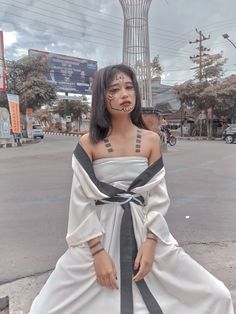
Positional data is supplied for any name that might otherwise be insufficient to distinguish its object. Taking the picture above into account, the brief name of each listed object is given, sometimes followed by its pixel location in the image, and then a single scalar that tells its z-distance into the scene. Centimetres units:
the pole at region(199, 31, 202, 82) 2146
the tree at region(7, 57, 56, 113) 1903
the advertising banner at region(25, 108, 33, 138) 2004
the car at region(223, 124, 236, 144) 1629
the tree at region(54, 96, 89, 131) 3122
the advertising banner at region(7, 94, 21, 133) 1595
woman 111
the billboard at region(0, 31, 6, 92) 1647
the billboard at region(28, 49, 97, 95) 2548
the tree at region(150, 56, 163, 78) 2751
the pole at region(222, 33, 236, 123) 1879
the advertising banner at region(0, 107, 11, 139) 1599
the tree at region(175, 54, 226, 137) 2024
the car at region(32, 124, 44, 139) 2206
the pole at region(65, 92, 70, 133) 3020
